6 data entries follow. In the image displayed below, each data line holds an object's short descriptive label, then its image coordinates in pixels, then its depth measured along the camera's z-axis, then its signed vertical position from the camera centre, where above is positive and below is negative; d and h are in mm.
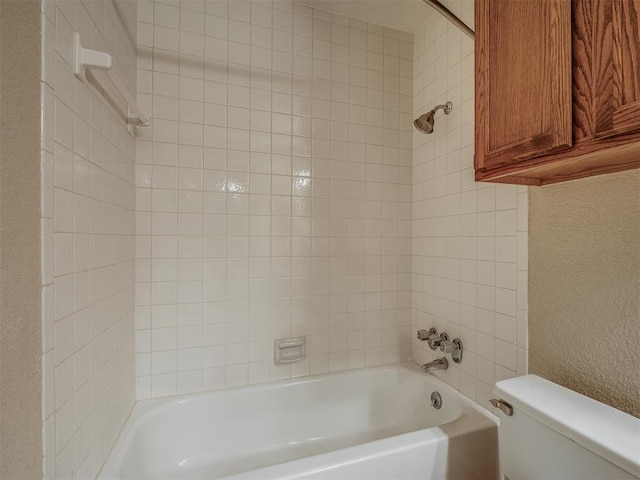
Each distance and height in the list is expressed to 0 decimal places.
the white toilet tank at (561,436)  721 -492
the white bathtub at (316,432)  1077 -854
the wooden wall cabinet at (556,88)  650 +365
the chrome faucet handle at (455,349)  1508 -534
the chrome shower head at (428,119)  1554 +588
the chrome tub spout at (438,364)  1591 -639
